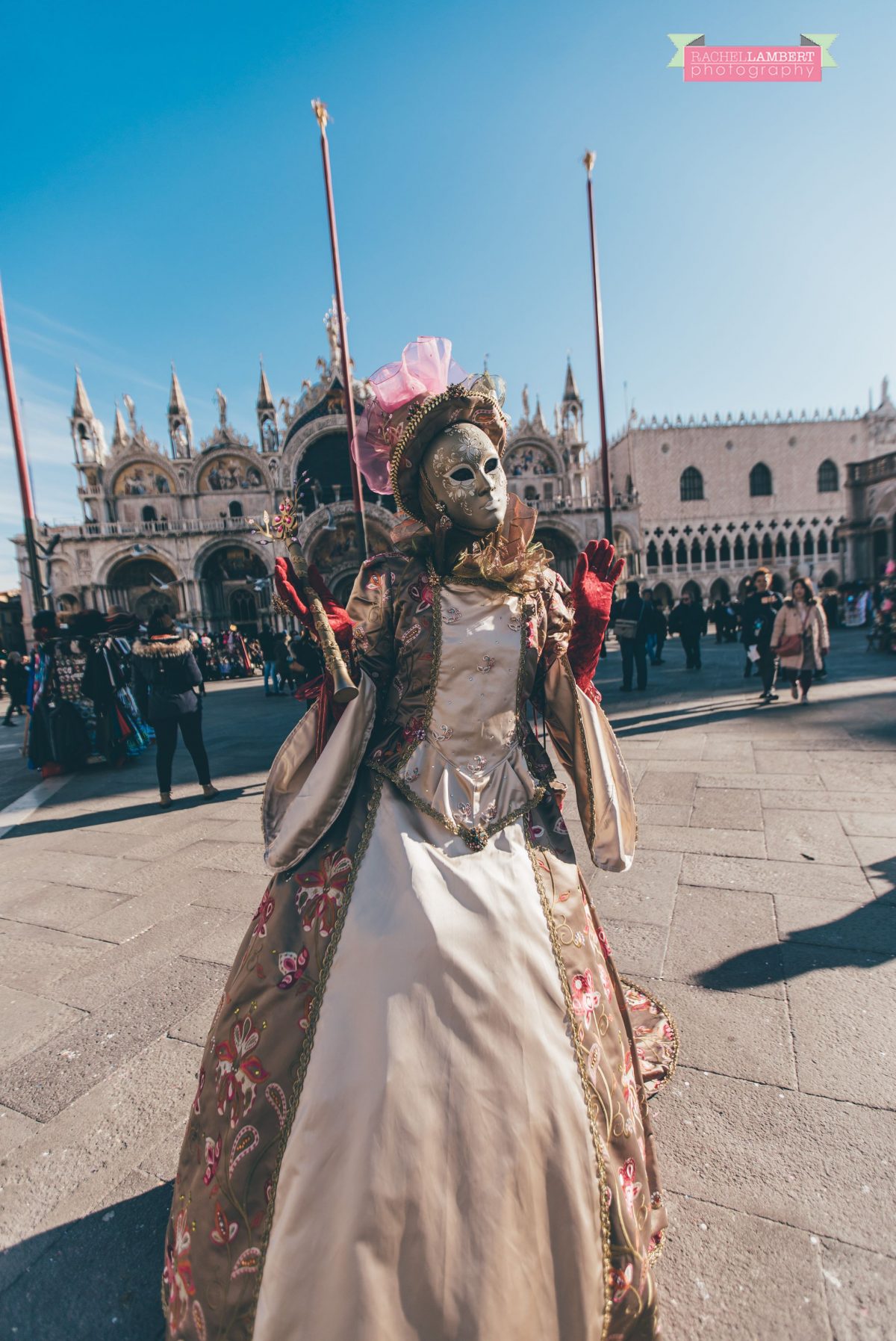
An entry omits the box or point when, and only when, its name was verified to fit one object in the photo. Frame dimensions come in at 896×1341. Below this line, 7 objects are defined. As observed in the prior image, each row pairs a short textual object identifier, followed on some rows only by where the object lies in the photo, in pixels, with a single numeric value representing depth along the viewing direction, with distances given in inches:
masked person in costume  43.1
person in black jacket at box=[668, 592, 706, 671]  438.3
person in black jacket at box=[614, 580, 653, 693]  364.8
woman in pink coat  291.0
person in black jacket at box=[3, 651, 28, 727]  504.1
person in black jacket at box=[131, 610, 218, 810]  202.1
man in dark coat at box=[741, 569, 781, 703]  323.6
